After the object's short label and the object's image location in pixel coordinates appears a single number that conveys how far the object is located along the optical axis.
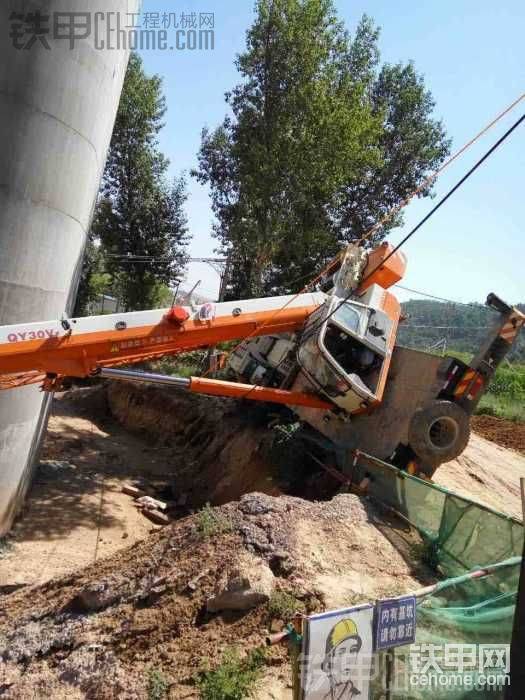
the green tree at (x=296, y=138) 16.50
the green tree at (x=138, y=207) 23.83
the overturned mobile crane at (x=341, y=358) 6.84
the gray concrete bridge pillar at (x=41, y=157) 7.55
